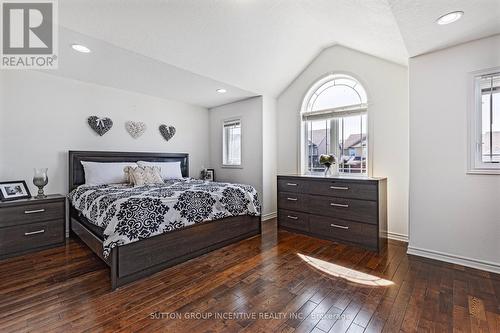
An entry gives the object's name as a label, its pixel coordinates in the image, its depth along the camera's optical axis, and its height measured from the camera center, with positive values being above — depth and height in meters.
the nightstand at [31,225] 2.68 -0.70
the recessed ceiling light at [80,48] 2.61 +1.33
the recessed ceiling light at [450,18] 1.95 +1.25
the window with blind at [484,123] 2.38 +0.43
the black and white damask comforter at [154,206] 2.13 -0.43
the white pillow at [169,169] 4.06 -0.05
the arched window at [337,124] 3.62 +0.68
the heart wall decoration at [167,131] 4.58 +0.68
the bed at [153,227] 2.13 -0.68
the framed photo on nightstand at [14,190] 2.82 -0.30
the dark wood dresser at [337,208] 2.89 -0.57
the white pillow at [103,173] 3.45 -0.10
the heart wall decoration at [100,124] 3.72 +0.68
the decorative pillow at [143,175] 3.40 -0.13
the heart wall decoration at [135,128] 4.14 +0.67
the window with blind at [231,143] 4.89 +0.49
